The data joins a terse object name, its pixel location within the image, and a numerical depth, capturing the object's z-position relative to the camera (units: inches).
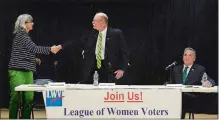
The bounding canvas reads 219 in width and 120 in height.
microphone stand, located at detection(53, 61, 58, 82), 295.2
